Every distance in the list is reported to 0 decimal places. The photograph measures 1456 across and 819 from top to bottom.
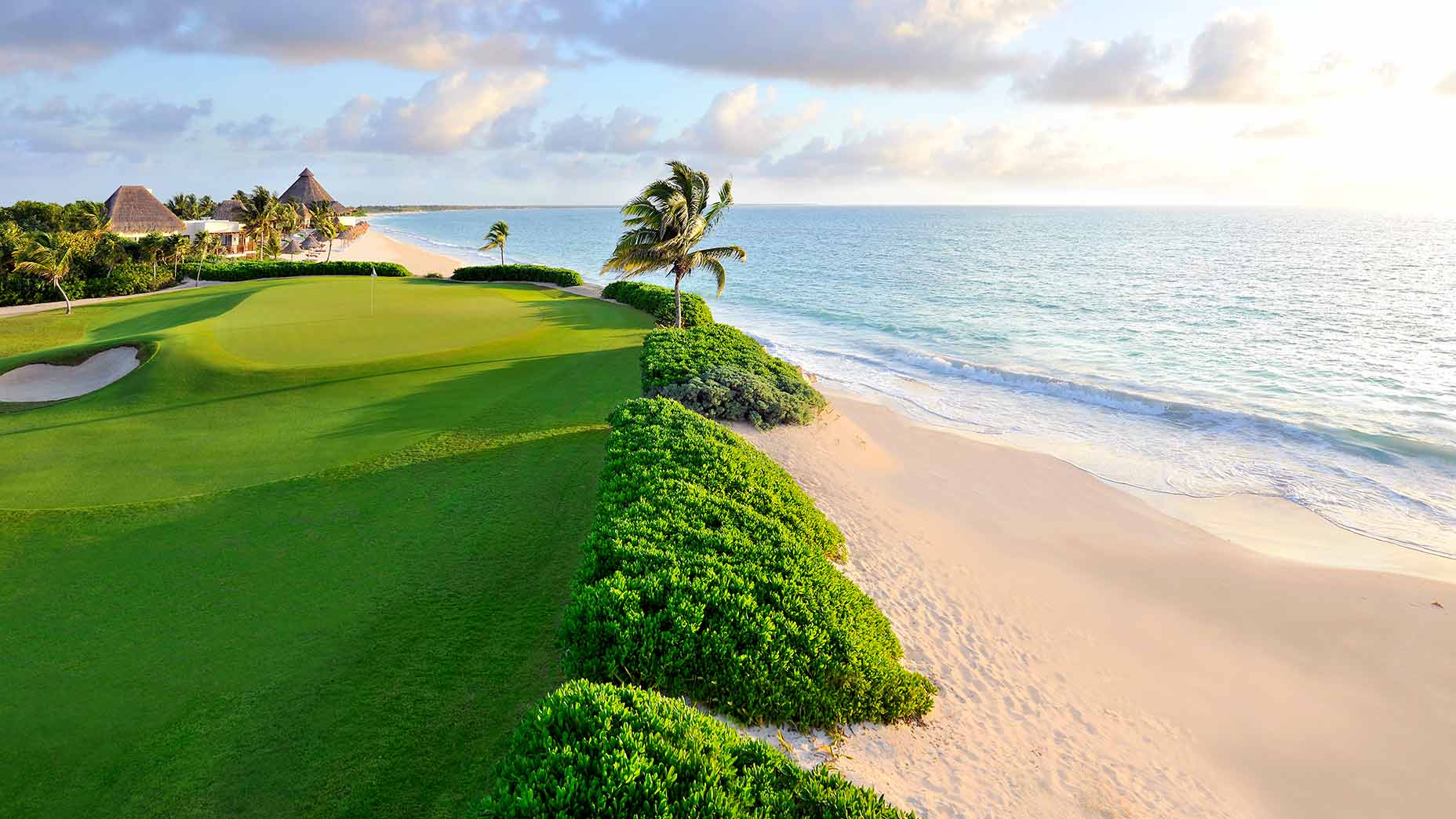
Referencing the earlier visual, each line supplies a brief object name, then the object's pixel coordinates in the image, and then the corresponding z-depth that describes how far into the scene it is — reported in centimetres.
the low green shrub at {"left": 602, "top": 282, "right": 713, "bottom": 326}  2877
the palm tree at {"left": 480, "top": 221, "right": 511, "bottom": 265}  5922
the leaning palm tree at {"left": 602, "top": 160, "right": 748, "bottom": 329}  2344
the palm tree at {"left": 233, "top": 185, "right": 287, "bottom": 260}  5653
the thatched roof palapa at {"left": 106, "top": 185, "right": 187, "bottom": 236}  5350
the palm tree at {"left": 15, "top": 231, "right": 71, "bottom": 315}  3722
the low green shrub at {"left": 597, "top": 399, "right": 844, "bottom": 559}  1038
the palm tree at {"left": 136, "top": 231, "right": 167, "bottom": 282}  4575
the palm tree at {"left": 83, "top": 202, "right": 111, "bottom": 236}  4433
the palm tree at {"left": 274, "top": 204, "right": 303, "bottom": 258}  6291
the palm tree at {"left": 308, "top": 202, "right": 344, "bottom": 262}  6531
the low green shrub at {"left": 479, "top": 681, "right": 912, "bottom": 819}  461
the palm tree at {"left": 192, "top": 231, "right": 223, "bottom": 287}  5331
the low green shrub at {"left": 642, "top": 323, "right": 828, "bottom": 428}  1708
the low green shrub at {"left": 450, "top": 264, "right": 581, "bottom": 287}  4369
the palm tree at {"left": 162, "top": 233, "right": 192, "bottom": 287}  4703
